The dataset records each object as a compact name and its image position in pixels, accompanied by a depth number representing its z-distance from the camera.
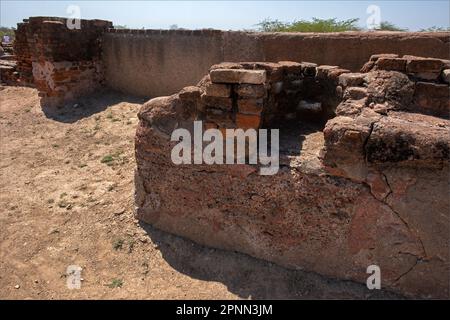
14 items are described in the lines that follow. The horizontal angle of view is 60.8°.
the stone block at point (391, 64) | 2.71
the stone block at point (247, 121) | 2.70
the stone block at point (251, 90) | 2.63
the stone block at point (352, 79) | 2.76
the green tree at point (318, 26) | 8.51
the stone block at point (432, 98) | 2.56
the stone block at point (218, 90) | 2.71
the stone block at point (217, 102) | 2.75
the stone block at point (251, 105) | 2.65
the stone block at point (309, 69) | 3.34
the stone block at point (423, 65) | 2.61
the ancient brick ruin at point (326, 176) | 2.31
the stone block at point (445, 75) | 2.56
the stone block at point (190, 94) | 2.92
